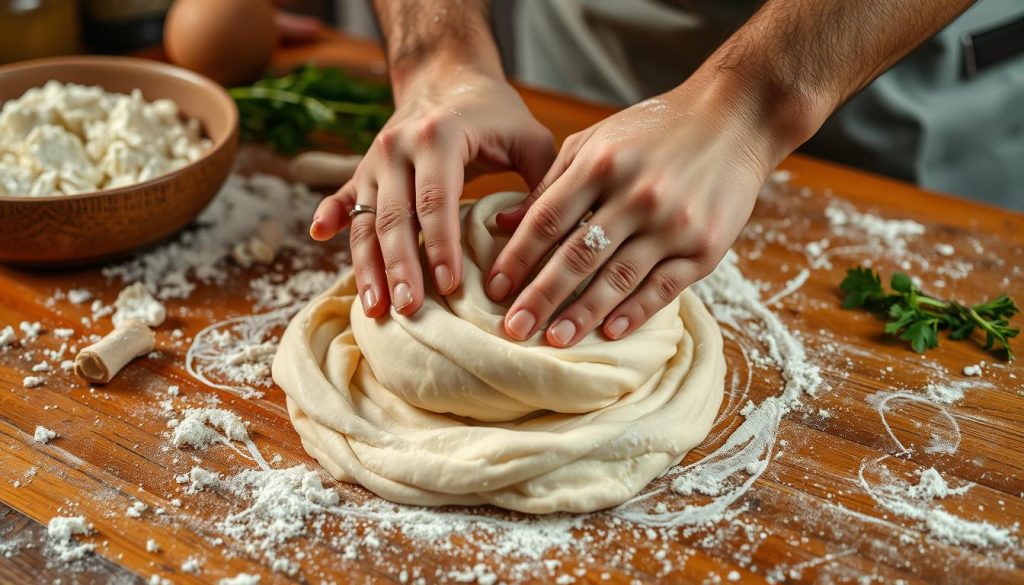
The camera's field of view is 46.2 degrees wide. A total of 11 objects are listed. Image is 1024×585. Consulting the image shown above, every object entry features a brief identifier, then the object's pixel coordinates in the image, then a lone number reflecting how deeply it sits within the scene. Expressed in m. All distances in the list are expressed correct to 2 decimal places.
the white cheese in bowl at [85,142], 0.79
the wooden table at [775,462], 0.60
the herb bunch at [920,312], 0.75
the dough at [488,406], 0.62
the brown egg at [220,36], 1.00
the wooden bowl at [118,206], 0.75
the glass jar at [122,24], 1.09
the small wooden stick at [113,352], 0.70
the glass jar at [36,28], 0.98
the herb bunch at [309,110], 0.97
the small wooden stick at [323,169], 0.91
